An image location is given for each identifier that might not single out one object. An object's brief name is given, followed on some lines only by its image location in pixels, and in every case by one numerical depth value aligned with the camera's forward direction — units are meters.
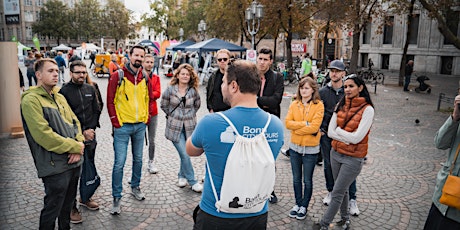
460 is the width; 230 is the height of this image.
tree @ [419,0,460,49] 13.04
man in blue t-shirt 2.31
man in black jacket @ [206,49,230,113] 4.98
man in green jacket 3.46
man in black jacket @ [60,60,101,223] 4.50
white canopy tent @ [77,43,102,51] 49.63
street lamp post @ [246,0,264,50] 19.06
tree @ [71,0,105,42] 72.63
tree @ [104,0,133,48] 73.69
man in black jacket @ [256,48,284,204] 4.79
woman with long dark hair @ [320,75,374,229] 4.00
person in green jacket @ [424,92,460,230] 2.79
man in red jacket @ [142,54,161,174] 6.04
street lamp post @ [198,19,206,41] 30.32
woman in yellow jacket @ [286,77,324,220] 4.62
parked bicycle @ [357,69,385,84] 25.04
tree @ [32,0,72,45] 68.94
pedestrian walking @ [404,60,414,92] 20.11
